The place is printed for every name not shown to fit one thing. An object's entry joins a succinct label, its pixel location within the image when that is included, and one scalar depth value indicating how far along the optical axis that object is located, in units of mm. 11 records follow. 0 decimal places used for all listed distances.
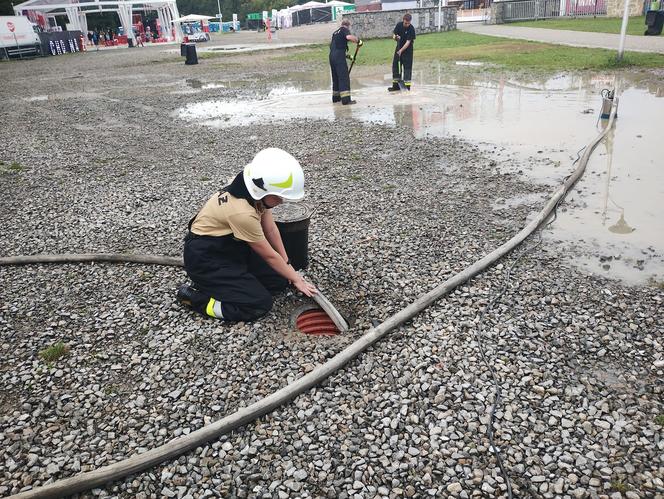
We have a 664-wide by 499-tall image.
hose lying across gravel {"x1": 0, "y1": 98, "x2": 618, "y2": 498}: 2992
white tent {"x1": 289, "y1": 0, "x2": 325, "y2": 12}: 71550
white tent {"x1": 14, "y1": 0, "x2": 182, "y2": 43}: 42562
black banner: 40375
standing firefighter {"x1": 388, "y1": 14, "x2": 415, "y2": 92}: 14047
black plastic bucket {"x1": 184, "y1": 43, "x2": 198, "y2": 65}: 27516
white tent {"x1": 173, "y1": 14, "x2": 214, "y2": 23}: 48906
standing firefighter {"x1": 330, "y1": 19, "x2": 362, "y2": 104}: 13367
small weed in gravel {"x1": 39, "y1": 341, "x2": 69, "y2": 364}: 4168
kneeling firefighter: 4066
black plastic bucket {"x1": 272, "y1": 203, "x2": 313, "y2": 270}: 4957
